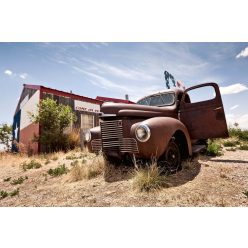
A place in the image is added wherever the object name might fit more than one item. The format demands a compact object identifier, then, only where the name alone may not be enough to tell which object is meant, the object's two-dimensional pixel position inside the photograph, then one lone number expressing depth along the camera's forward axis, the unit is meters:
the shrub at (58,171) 4.63
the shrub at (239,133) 8.61
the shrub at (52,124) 9.15
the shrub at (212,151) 5.33
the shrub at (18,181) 4.50
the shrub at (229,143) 7.22
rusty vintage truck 3.14
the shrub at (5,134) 14.36
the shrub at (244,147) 6.47
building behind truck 10.45
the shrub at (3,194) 3.60
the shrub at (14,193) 3.62
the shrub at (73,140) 9.25
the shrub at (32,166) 6.07
